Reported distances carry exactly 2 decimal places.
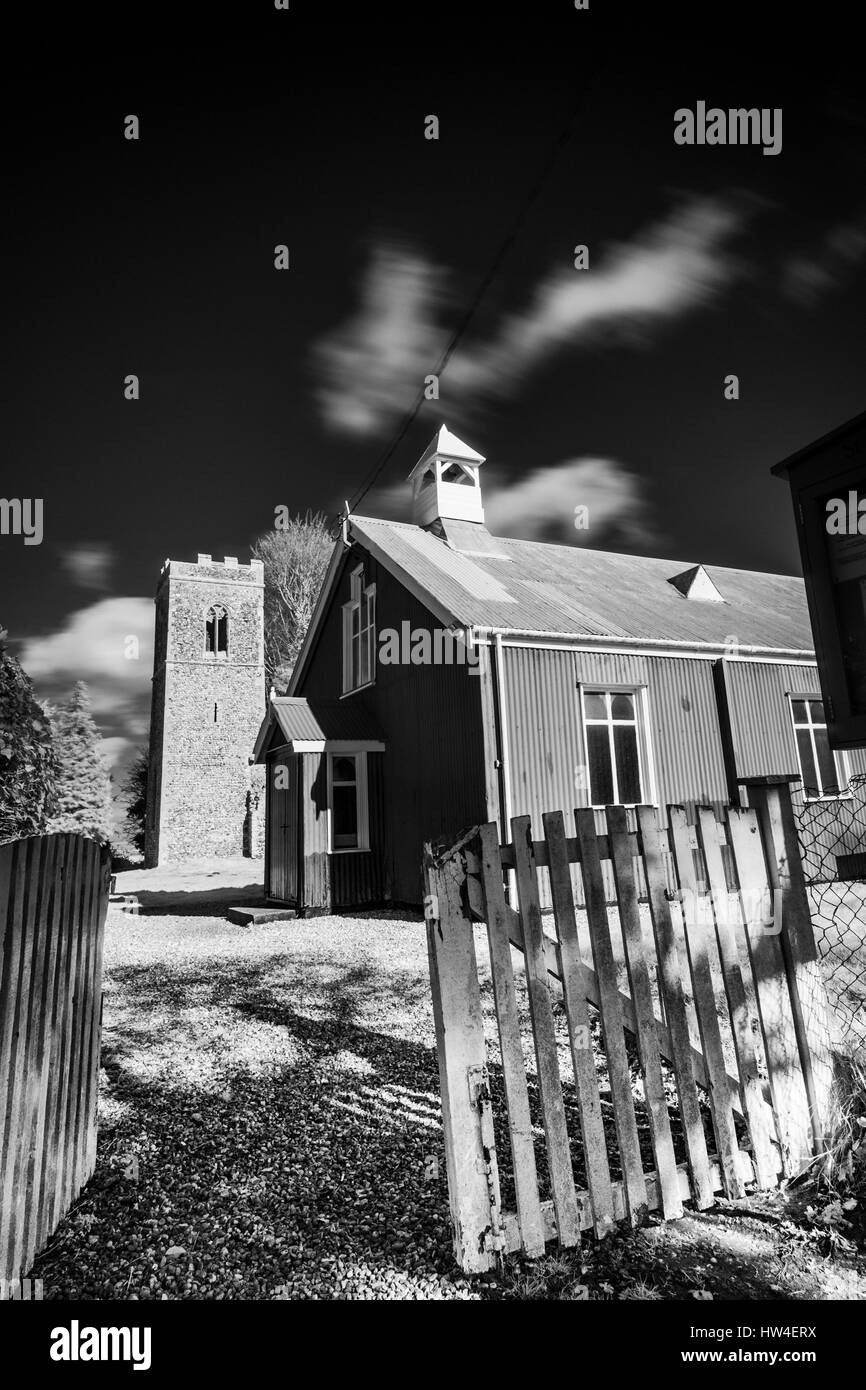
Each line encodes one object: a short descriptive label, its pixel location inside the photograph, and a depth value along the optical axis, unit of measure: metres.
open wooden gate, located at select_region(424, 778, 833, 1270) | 2.39
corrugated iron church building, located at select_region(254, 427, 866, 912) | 11.34
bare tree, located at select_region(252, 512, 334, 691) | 36.31
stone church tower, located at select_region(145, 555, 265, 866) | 33.62
